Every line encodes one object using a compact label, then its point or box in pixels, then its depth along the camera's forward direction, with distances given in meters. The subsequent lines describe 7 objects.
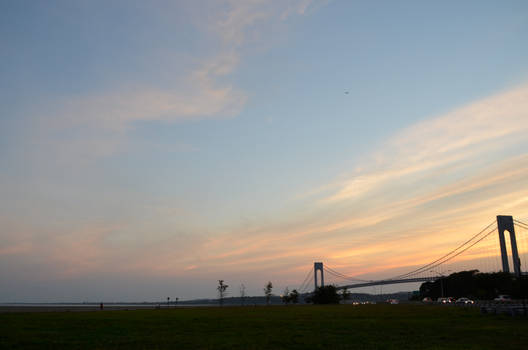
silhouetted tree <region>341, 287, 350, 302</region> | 173.38
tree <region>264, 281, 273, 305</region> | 158.38
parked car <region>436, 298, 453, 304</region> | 105.31
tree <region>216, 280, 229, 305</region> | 140.71
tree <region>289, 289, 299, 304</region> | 158.12
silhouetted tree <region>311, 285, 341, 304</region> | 125.38
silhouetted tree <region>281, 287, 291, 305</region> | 157.19
